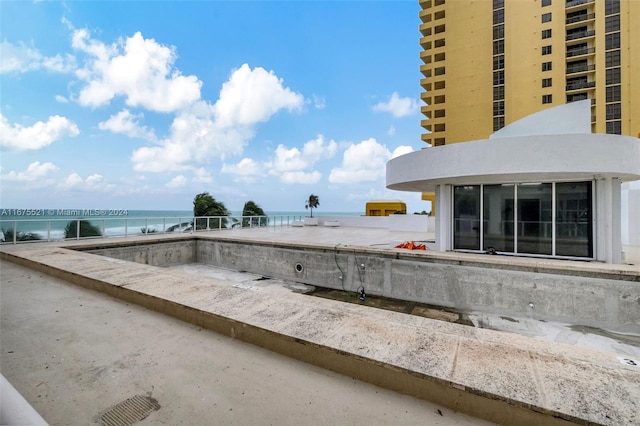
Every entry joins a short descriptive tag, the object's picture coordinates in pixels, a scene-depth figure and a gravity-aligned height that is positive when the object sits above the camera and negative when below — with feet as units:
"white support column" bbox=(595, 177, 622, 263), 25.88 -0.81
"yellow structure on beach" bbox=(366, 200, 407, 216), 105.91 +2.12
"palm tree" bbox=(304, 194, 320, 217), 140.21 +5.60
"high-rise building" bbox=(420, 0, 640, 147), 94.79 +53.92
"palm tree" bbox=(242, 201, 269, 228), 111.65 +1.85
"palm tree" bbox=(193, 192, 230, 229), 91.91 +2.61
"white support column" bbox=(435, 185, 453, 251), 32.53 -0.88
